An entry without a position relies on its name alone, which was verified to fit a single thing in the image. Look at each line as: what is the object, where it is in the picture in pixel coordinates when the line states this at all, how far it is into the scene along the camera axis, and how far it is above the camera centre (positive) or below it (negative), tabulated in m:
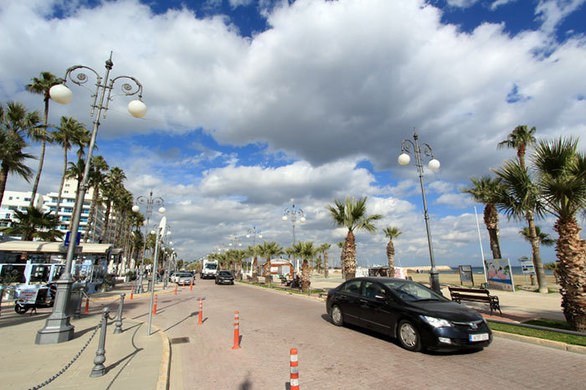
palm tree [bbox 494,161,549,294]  9.02 +2.24
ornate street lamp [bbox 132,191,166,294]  19.68 +3.48
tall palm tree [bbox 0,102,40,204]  17.57 +7.59
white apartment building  91.12 +19.85
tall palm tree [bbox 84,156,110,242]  33.00 +9.98
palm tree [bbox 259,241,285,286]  41.75 +1.99
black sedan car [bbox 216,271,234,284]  34.91 -1.67
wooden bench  10.76 -1.32
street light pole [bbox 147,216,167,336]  8.92 +1.06
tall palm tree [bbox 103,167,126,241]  40.66 +10.98
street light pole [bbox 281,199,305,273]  25.64 +3.88
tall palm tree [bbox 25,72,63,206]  26.47 +15.72
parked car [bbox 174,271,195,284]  34.08 -1.63
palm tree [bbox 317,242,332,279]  57.36 +3.11
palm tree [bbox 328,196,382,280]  18.42 +2.54
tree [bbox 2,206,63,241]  25.50 +3.49
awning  19.44 +1.18
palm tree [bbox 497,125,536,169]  22.55 +9.36
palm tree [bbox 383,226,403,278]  34.53 +2.41
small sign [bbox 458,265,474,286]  23.98 -0.77
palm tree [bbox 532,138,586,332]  7.86 +1.43
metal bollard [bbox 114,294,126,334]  8.37 -1.66
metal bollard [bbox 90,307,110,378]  4.91 -1.64
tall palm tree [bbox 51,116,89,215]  29.16 +12.75
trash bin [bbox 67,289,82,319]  10.09 -1.36
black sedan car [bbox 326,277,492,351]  6.08 -1.20
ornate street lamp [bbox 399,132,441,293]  11.45 +3.99
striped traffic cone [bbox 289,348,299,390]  3.36 -1.23
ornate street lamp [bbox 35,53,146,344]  7.05 +0.13
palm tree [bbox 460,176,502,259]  23.27 +3.54
